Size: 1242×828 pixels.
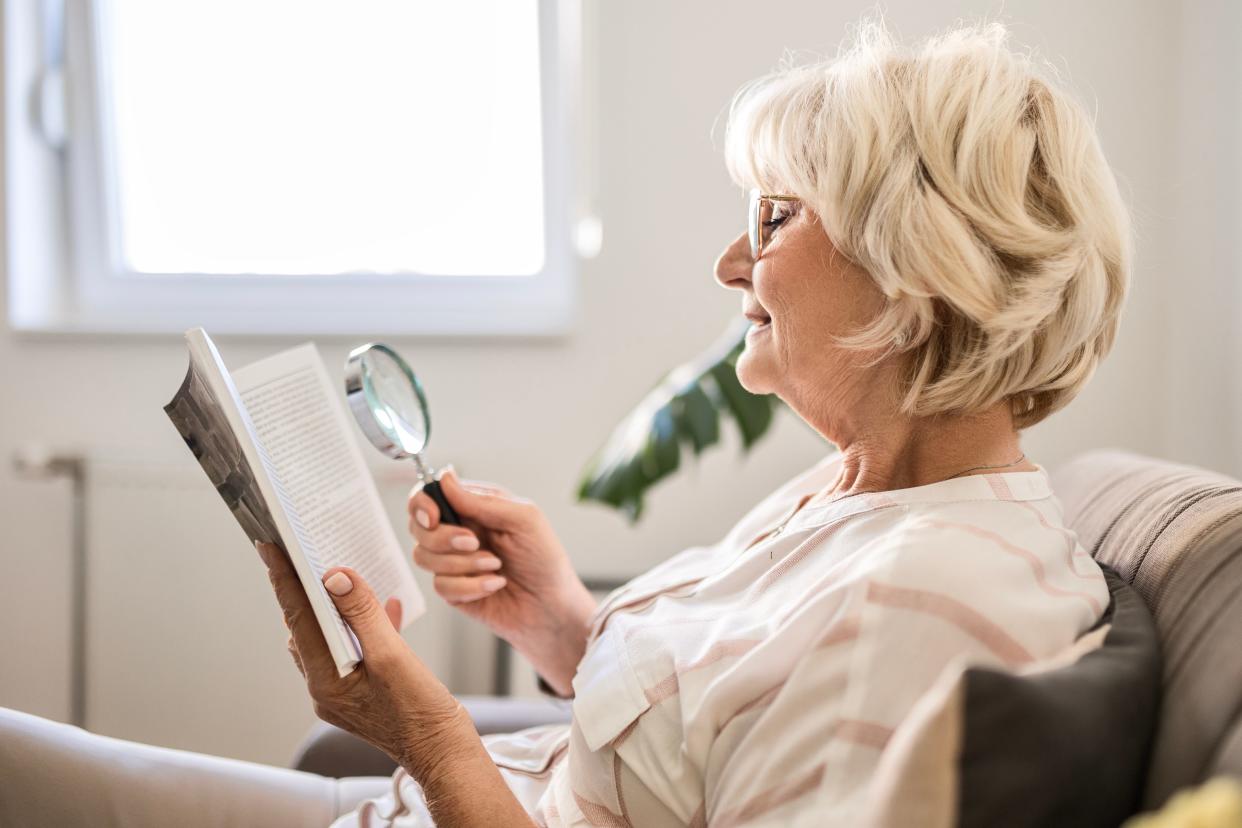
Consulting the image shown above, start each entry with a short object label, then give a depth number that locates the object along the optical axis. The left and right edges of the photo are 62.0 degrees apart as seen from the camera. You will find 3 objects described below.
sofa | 0.74
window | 2.43
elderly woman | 0.79
